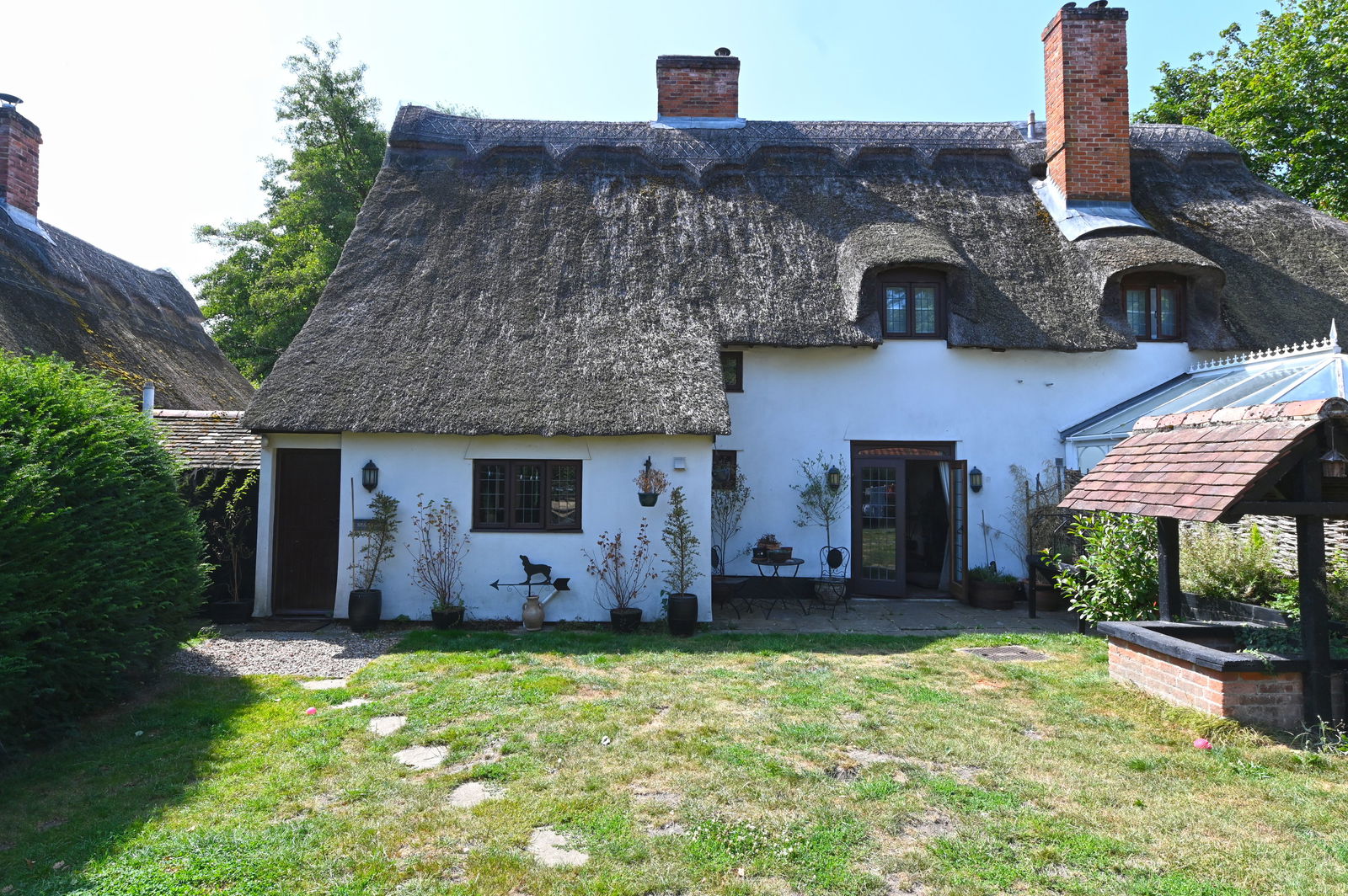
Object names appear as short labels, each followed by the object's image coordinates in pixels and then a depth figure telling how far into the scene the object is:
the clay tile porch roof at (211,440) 10.57
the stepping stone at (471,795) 4.49
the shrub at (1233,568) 7.13
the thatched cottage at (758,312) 9.96
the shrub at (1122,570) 7.66
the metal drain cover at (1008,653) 8.01
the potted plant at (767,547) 10.60
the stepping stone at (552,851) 3.79
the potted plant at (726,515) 11.31
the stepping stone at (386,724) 5.72
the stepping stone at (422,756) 5.08
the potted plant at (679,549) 9.69
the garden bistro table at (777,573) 10.45
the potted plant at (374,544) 9.78
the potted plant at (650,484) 9.70
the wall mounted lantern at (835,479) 11.47
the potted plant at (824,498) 11.48
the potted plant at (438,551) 9.89
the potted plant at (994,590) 10.99
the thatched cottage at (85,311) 12.59
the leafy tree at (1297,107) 17.62
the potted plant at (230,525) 10.26
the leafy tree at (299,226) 20.53
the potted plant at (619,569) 9.90
